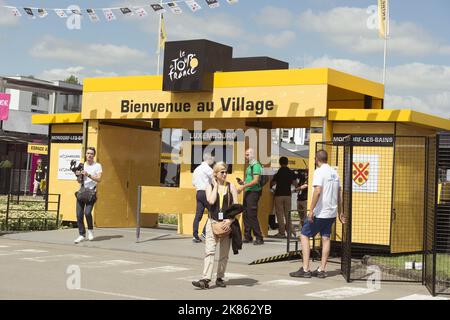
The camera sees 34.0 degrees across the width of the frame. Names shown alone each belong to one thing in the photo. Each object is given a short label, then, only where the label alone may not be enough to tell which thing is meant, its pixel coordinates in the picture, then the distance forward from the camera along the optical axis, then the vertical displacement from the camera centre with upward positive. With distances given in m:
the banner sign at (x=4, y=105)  31.36 +3.21
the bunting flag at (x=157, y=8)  17.11 +4.22
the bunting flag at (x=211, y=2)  15.64 +4.02
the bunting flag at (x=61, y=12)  18.08 +4.18
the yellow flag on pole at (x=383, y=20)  19.80 +4.82
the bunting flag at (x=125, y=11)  18.03 +4.29
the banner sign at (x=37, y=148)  31.57 +1.45
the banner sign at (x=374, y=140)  14.02 +1.12
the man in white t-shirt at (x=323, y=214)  11.29 -0.28
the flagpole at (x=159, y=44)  28.65 +5.68
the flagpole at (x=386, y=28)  19.61 +4.61
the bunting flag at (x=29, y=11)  18.22 +4.23
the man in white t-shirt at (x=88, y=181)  14.97 +0.06
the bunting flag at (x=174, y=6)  16.68 +4.15
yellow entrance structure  14.53 +1.62
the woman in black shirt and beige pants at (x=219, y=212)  9.88 -0.30
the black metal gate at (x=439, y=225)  10.14 -0.42
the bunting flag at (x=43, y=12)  18.12 +4.19
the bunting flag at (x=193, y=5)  16.23 +4.09
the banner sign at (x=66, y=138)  18.94 +1.18
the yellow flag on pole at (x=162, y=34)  29.48 +6.34
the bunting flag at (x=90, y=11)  18.06 +4.26
